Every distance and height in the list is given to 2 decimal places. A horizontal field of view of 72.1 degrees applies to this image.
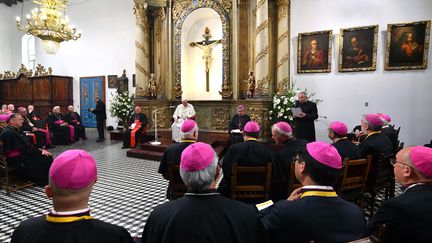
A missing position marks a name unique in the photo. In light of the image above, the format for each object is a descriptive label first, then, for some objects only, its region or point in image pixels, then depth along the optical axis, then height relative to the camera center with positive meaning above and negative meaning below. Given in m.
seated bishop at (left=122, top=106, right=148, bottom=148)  11.06 -0.80
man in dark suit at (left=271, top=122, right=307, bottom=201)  4.21 -0.83
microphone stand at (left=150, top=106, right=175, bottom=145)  10.17 -1.23
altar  10.49 +2.01
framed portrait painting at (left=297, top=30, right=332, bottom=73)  10.03 +1.90
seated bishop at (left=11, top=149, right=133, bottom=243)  1.48 -0.57
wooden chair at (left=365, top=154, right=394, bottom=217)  4.35 -1.07
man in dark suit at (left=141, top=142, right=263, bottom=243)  1.69 -0.64
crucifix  12.65 +2.60
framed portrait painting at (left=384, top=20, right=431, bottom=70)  8.77 +1.85
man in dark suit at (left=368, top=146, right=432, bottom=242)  1.91 -0.65
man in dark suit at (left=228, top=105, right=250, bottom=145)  8.90 -0.57
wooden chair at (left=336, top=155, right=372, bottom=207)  3.90 -0.97
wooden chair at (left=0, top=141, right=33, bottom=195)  5.86 -1.67
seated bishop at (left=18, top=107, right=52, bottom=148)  10.41 -0.92
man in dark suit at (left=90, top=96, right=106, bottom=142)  12.95 -0.40
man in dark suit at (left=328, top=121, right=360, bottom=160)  4.34 -0.53
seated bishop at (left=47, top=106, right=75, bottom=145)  12.24 -0.92
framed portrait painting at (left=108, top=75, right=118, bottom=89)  14.89 +1.26
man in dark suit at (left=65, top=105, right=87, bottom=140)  13.03 -0.67
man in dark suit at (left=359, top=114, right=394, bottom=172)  4.66 -0.55
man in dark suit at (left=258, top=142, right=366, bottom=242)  1.77 -0.65
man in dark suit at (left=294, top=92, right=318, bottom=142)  8.35 -0.35
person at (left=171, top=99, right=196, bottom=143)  10.20 -0.29
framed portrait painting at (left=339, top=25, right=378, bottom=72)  9.40 +1.90
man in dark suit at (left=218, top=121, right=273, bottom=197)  3.94 -0.68
